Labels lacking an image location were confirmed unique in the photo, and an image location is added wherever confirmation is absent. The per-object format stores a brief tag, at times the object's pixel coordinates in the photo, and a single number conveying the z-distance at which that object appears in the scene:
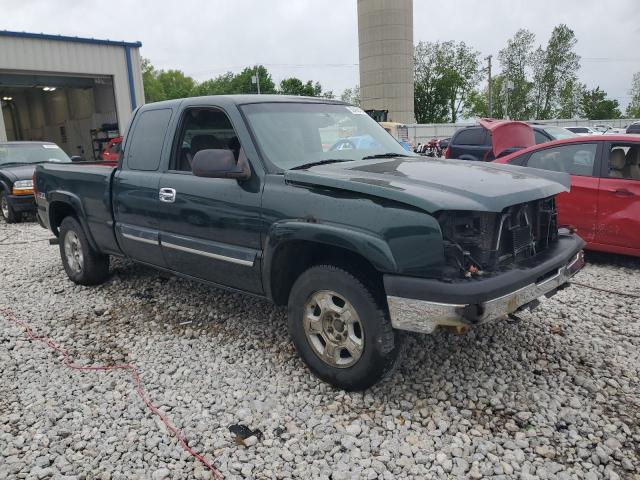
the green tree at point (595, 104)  65.62
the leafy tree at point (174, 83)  93.97
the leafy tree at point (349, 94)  89.68
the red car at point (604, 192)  5.69
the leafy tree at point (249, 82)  82.00
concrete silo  51.94
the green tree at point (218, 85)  92.62
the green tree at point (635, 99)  72.62
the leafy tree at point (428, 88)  70.12
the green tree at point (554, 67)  64.88
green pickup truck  2.83
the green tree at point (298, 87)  77.62
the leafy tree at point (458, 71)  69.50
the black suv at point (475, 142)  11.62
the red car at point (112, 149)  15.91
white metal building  18.47
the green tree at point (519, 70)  66.38
